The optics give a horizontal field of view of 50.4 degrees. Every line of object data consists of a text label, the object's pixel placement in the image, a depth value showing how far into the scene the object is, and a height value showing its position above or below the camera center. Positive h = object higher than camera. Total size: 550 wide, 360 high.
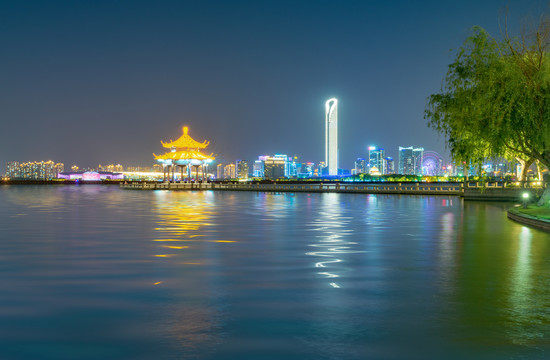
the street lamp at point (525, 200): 29.77 -1.18
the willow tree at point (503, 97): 25.91 +3.73
